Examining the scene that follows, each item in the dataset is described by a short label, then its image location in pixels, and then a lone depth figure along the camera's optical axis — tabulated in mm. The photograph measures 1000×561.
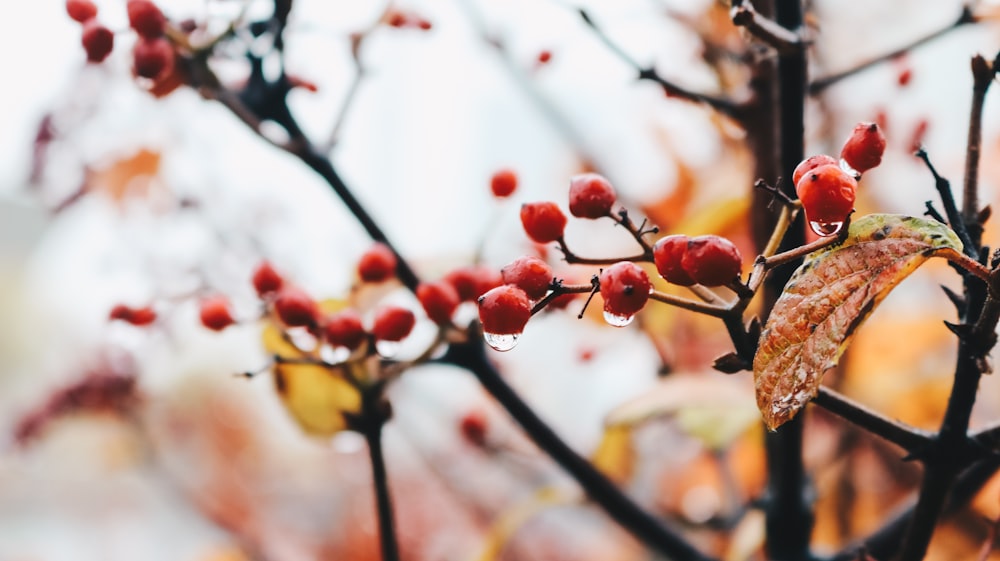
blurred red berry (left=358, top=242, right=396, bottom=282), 399
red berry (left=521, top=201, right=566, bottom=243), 288
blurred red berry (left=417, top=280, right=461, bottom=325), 366
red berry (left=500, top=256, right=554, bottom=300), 248
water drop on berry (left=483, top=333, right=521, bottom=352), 246
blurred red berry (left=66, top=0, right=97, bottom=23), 433
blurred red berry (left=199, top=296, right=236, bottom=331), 420
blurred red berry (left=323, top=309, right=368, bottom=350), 366
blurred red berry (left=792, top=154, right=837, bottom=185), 227
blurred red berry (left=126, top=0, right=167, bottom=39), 387
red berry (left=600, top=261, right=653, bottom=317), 230
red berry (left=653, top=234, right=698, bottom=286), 222
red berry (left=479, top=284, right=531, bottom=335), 239
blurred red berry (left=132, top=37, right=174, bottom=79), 382
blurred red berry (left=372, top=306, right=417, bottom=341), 372
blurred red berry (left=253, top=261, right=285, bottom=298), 421
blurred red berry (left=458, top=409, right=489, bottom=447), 682
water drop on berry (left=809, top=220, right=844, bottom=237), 222
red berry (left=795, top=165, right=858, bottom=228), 215
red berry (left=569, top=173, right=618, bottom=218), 276
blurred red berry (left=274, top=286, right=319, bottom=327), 374
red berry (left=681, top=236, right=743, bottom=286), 211
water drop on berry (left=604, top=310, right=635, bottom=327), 236
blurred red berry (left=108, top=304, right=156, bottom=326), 495
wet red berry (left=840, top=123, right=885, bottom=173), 237
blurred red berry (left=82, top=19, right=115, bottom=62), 410
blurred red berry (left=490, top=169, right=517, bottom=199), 418
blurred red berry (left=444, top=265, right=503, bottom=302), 395
